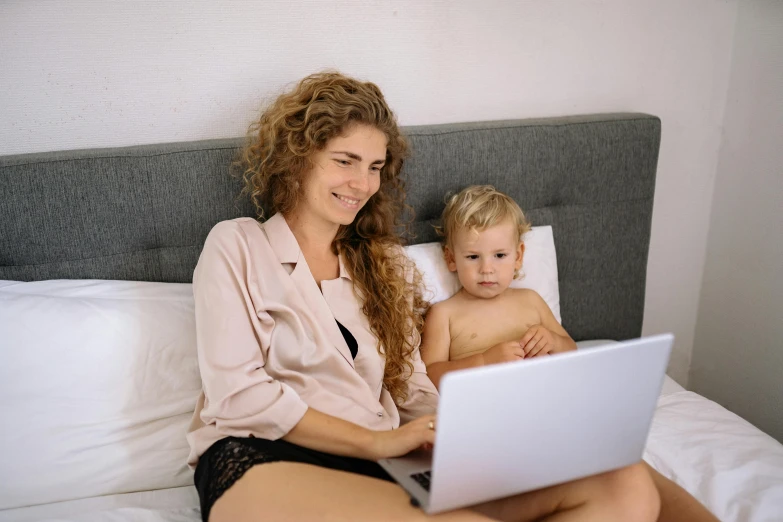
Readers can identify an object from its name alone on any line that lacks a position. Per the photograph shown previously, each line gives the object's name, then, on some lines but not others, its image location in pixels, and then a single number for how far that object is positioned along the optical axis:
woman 1.19
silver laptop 0.96
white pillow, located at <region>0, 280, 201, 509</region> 1.37
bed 1.38
